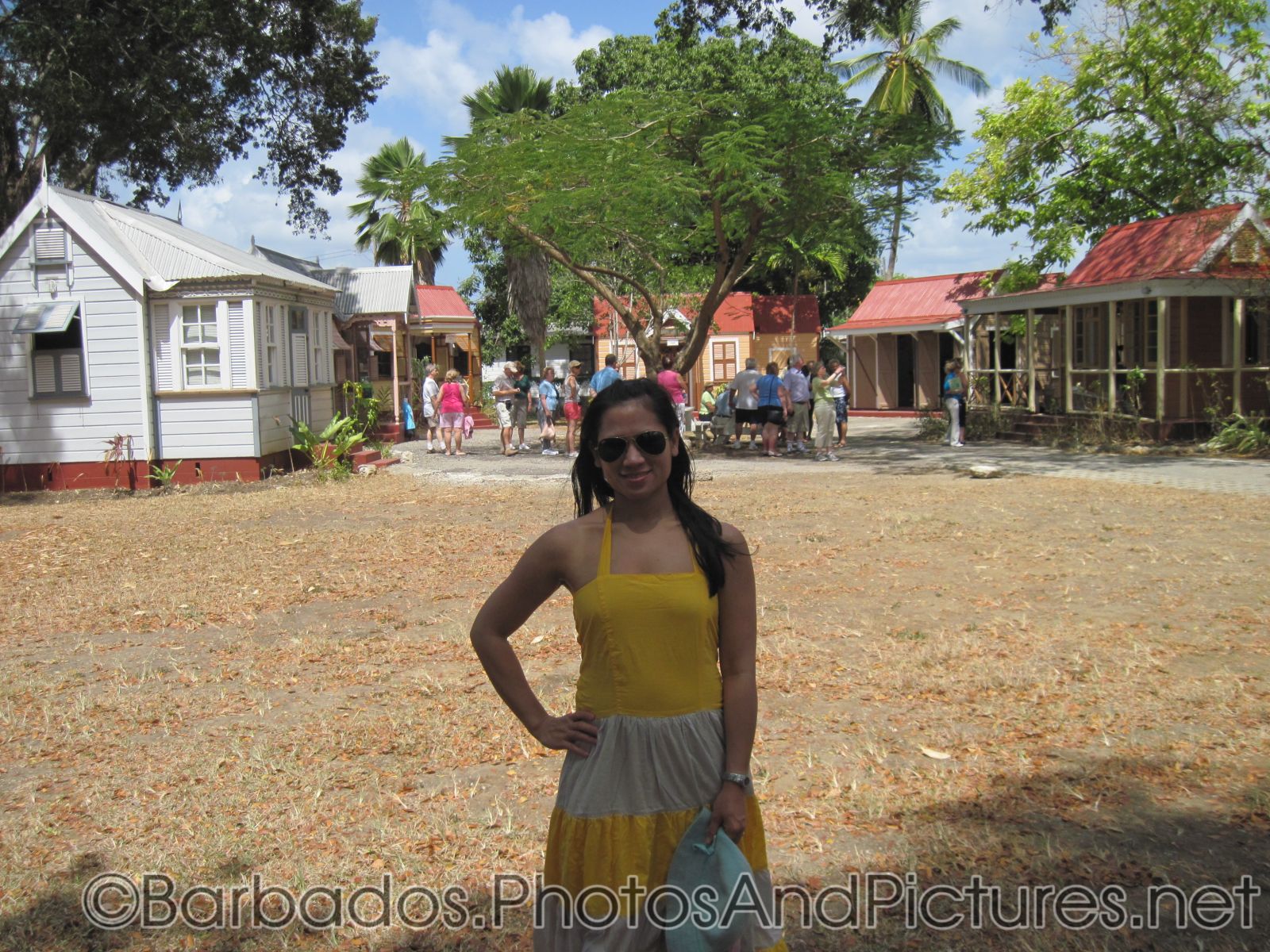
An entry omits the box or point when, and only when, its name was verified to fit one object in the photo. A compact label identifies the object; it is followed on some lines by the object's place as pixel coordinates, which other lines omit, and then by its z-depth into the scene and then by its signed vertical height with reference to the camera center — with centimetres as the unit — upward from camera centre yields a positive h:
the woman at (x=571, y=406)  1958 +4
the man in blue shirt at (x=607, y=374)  1909 +54
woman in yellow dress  264 -62
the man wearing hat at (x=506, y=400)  2234 +20
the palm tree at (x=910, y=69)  4441 +1260
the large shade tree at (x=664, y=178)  1942 +380
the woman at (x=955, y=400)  2156 -2
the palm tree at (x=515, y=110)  3719 +916
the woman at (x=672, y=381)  1875 +40
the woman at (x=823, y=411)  1947 -14
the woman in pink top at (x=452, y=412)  2267 +0
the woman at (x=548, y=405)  2216 +7
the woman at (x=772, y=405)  2031 -2
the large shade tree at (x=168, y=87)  2095 +631
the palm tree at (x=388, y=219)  4619 +757
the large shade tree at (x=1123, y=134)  2198 +541
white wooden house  1744 +100
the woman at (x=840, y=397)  2033 +7
